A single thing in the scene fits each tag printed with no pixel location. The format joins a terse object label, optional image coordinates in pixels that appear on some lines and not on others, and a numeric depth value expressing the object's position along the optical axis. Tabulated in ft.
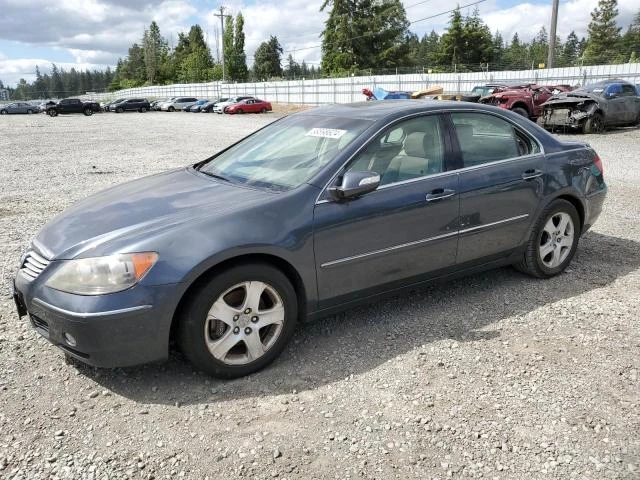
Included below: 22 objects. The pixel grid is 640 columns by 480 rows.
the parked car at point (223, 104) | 147.02
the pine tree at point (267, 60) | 367.86
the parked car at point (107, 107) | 174.83
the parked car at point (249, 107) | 140.87
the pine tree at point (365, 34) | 235.61
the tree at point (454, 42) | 222.48
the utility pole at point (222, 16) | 246.88
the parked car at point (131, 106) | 172.53
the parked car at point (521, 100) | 65.57
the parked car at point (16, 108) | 178.09
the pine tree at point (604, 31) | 236.02
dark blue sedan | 9.62
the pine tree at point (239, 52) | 276.82
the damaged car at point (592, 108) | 55.67
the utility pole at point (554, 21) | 87.45
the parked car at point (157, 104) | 185.43
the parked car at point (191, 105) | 168.12
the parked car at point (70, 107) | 154.60
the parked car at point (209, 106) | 160.04
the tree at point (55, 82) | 506.03
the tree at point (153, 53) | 348.59
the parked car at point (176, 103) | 178.70
